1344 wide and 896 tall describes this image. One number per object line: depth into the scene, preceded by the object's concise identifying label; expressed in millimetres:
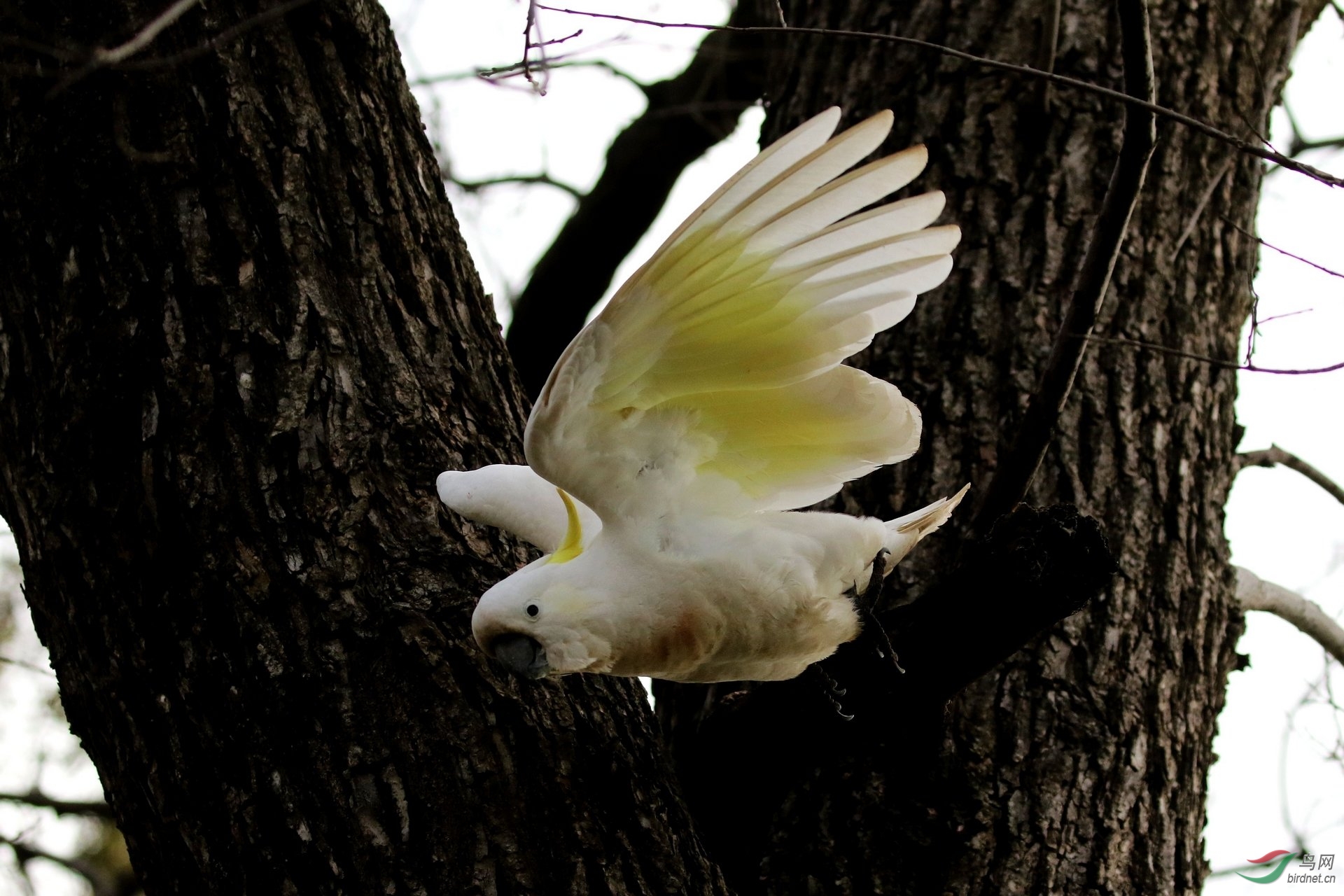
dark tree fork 5895
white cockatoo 5869
